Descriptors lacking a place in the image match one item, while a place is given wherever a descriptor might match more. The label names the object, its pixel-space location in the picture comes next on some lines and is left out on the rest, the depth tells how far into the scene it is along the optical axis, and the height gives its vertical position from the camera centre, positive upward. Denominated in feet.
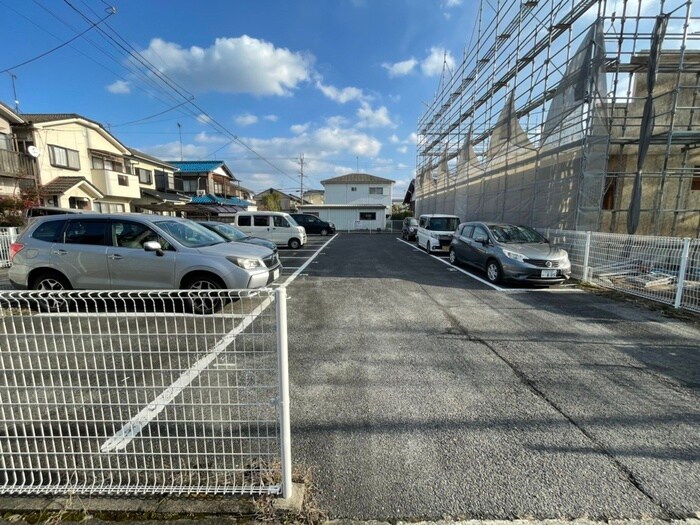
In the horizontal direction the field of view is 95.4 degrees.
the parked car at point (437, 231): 40.93 -1.83
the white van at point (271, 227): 48.52 -1.57
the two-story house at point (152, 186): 78.07 +7.97
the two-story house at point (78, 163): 52.34 +9.84
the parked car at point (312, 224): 77.71 -1.73
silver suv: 15.97 -2.17
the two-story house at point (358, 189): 125.80 +11.06
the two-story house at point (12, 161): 48.01 +8.32
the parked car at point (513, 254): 21.80 -2.62
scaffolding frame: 27.48 +7.72
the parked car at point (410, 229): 61.18 -2.24
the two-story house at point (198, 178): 111.55 +13.60
